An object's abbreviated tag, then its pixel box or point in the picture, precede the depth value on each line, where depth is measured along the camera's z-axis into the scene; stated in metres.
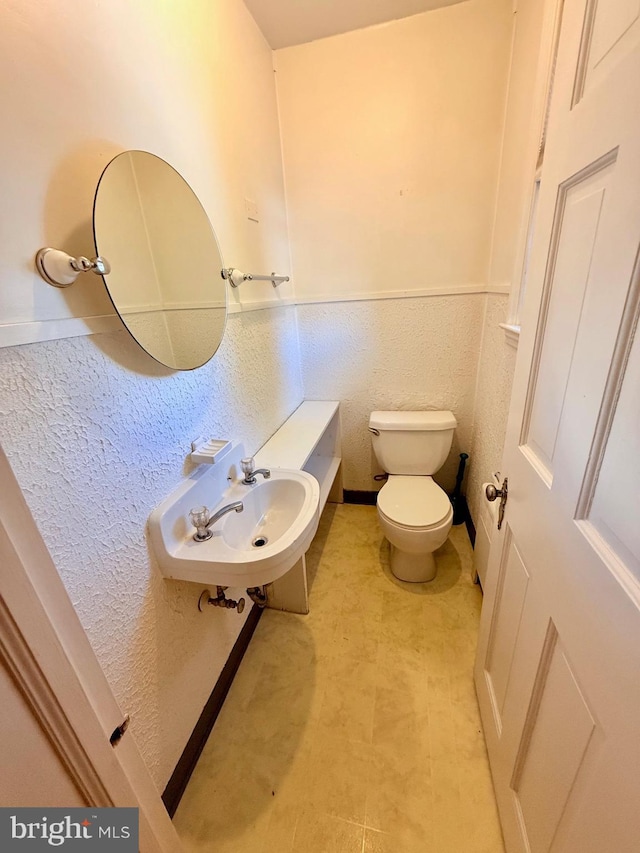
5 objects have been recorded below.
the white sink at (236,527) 0.89
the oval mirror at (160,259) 0.77
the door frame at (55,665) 0.38
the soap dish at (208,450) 1.04
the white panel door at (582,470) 0.44
